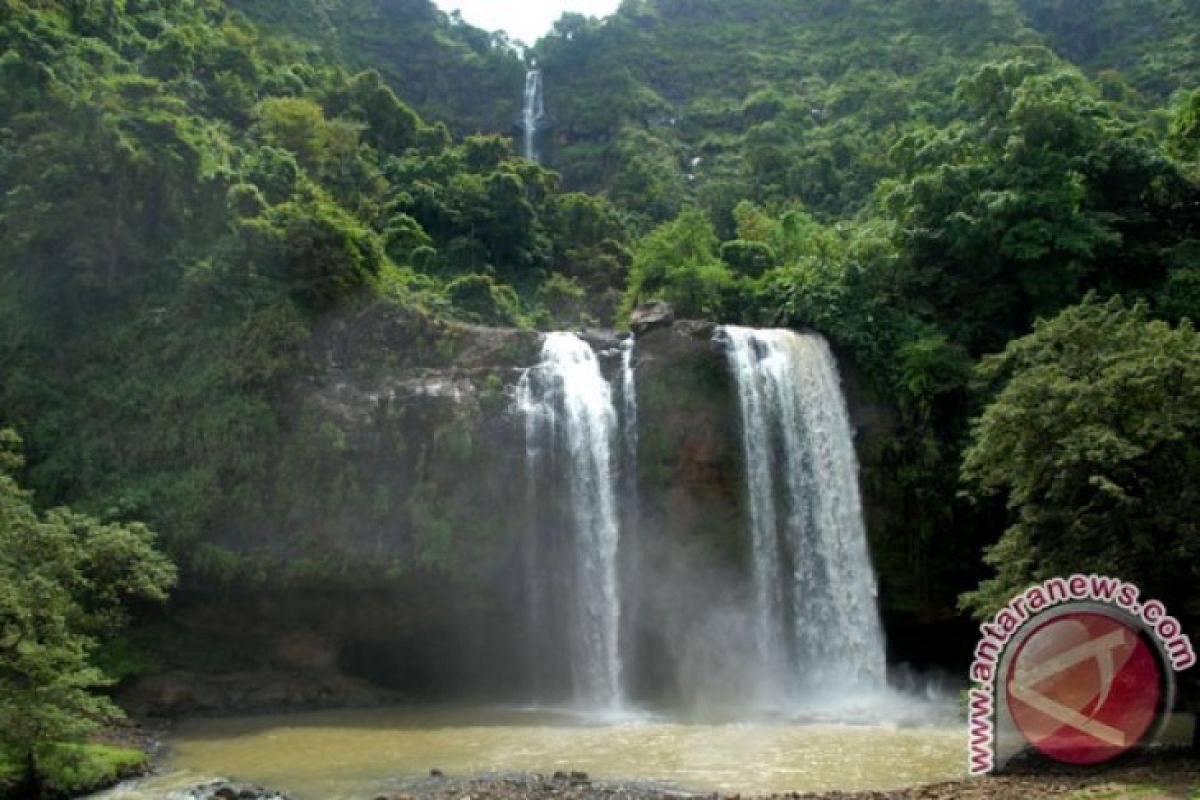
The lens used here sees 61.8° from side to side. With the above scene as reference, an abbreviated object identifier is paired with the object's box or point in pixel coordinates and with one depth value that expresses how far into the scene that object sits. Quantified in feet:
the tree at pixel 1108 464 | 46.06
